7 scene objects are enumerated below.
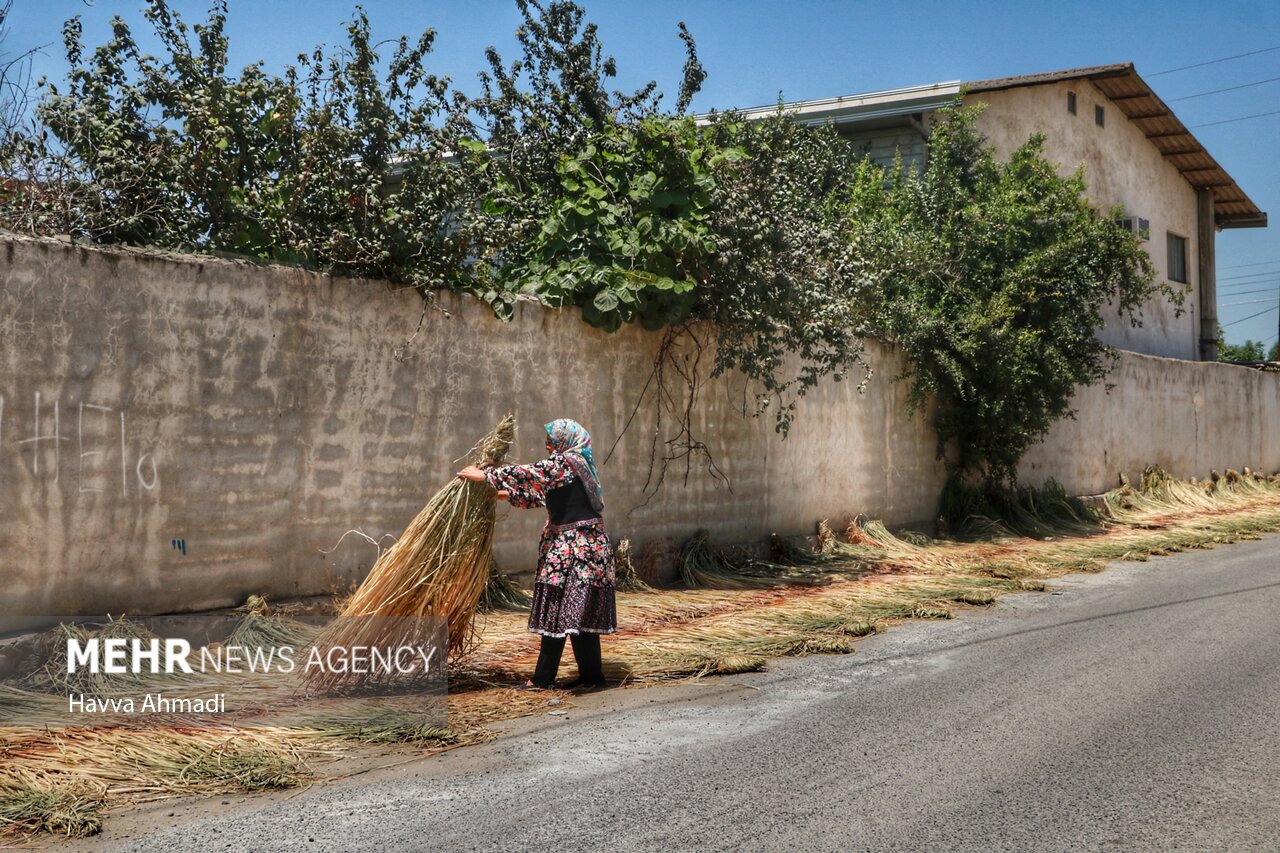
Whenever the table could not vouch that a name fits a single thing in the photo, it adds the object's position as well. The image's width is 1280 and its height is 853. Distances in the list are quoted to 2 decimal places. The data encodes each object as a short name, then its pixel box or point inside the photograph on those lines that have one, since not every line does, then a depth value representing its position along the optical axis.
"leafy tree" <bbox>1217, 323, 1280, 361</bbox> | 47.75
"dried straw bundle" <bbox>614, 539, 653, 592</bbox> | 9.41
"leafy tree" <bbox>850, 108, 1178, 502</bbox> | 13.76
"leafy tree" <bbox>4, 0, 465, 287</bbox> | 7.16
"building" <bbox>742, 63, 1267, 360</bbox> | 17.33
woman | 5.91
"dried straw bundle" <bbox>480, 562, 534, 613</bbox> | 8.21
